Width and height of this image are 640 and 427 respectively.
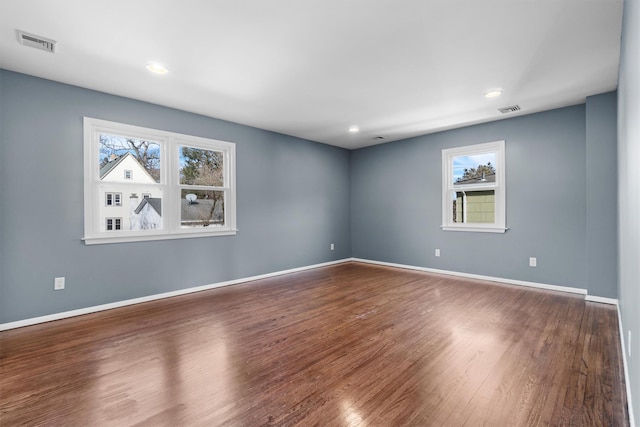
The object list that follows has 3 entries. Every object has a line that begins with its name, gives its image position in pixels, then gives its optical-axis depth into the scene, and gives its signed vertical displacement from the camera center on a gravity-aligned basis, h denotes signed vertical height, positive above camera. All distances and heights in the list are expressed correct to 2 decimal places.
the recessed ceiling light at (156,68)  2.82 +1.43
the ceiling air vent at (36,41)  2.34 +1.43
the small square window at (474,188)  4.66 +0.39
